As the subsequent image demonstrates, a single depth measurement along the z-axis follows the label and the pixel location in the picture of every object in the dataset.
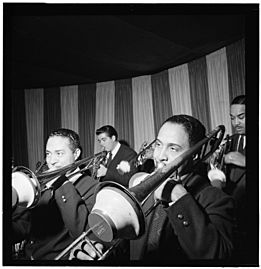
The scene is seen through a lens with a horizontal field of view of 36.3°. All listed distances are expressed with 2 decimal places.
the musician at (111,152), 1.80
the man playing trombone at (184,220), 1.67
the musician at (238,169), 1.72
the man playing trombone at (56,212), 1.78
